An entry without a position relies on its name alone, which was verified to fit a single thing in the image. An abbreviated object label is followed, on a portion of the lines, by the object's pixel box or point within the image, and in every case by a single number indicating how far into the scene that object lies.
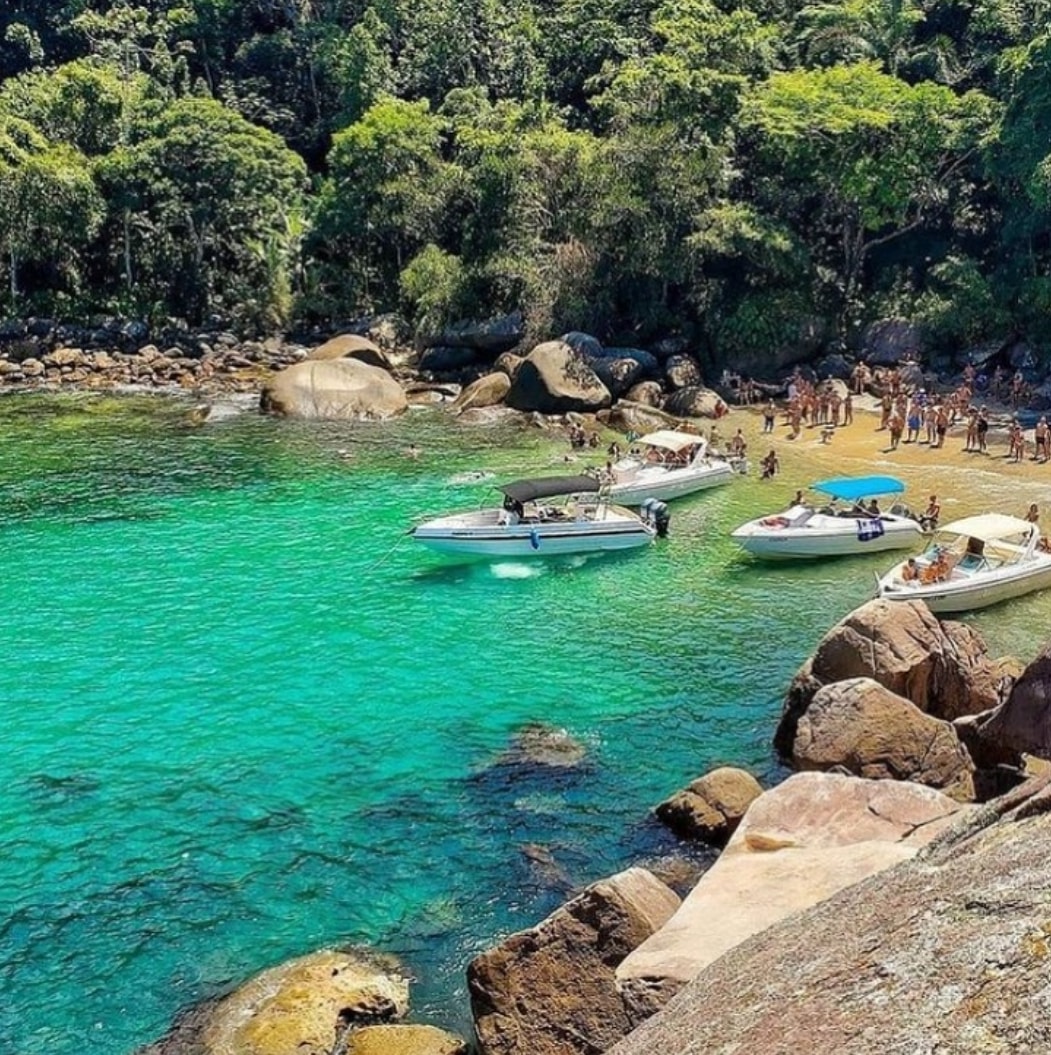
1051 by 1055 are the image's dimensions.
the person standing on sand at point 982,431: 42.38
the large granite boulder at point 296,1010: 14.73
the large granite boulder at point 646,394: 51.09
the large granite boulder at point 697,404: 49.44
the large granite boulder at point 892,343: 53.31
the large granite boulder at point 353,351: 57.06
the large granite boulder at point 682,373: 52.47
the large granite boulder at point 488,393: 52.02
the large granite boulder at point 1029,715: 18.95
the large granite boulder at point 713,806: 19.08
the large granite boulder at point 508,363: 54.75
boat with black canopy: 33.06
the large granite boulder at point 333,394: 51.28
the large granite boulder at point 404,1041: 14.33
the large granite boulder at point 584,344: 53.00
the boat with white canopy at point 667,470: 38.19
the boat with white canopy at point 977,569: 28.41
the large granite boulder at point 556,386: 50.16
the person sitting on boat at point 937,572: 28.69
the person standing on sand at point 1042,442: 40.81
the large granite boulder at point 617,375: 52.31
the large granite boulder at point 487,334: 59.00
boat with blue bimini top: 32.62
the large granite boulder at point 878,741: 20.20
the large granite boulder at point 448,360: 59.97
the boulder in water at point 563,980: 13.62
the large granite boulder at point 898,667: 22.67
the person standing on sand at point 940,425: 43.44
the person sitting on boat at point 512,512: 33.53
